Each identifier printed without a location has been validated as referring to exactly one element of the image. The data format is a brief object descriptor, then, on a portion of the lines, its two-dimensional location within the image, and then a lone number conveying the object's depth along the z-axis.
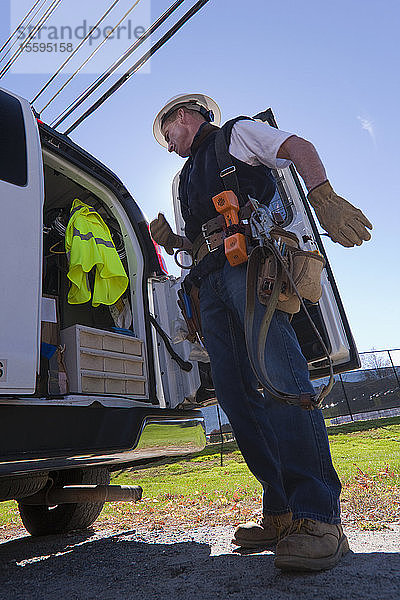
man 1.46
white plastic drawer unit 2.68
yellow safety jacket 3.05
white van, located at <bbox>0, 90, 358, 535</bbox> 1.74
